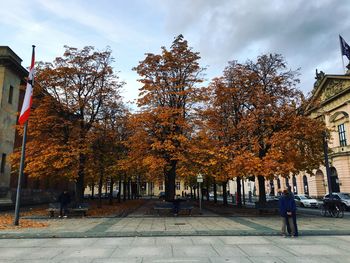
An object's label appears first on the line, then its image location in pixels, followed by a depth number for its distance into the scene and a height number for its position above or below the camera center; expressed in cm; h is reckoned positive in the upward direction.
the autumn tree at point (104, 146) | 2266 +366
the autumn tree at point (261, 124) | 2019 +478
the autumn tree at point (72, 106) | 2095 +625
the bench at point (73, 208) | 2070 -85
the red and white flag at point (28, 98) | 1678 +515
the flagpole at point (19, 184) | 1572 +58
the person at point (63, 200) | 2009 -30
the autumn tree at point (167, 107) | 2091 +605
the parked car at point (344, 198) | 2965 -57
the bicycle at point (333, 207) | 2145 -100
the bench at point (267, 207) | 2266 -98
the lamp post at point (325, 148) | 2300 +315
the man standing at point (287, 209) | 1230 -63
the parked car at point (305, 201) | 3594 -100
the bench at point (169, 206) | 2157 -82
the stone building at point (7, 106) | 2880 +827
